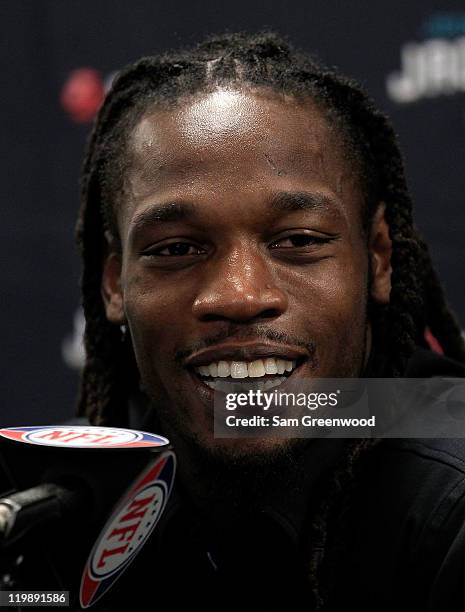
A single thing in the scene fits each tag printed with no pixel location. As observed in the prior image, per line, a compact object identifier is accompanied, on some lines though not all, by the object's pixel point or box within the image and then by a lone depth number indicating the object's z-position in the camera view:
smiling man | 2.09
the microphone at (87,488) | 1.96
